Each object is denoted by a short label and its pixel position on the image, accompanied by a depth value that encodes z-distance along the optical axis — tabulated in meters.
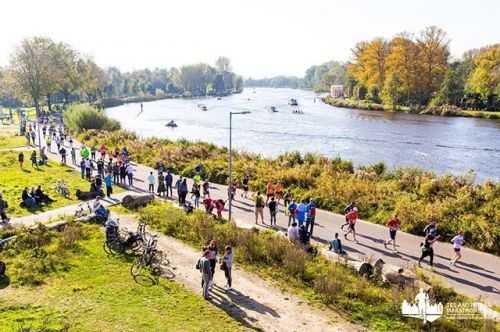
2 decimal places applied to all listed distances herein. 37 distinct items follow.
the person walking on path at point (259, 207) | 19.69
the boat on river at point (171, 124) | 71.60
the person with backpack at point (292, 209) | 18.95
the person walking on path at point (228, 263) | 12.98
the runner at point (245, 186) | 24.66
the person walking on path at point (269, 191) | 22.73
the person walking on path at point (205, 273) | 12.27
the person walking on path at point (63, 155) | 33.50
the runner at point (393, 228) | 17.01
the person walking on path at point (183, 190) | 22.36
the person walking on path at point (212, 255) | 12.73
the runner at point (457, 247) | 15.54
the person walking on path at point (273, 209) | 19.59
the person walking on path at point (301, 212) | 18.05
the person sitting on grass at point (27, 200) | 21.67
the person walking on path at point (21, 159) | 31.52
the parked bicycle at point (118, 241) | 16.03
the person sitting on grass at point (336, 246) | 16.27
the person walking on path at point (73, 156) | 34.69
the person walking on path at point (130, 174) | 26.91
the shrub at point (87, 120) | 51.84
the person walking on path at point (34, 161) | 32.28
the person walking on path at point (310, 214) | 18.20
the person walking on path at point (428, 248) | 15.19
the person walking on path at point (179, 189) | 22.53
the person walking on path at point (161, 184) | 24.72
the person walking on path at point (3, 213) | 18.97
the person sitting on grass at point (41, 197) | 22.42
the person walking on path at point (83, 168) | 28.55
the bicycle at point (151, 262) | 14.30
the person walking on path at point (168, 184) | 24.78
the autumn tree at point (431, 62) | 86.19
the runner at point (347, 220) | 18.84
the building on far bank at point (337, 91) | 133.88
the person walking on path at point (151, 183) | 24.67
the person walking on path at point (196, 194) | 22.55
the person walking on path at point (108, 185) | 23.47
